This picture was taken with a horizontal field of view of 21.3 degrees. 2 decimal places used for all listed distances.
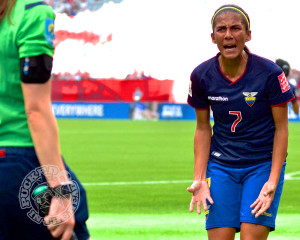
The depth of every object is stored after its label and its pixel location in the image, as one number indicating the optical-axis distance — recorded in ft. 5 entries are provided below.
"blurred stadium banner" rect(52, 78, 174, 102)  134.41
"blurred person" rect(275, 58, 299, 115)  37.60
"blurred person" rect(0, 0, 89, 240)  11.06
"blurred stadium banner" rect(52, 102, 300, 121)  130.00
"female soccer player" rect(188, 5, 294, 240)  18.45
